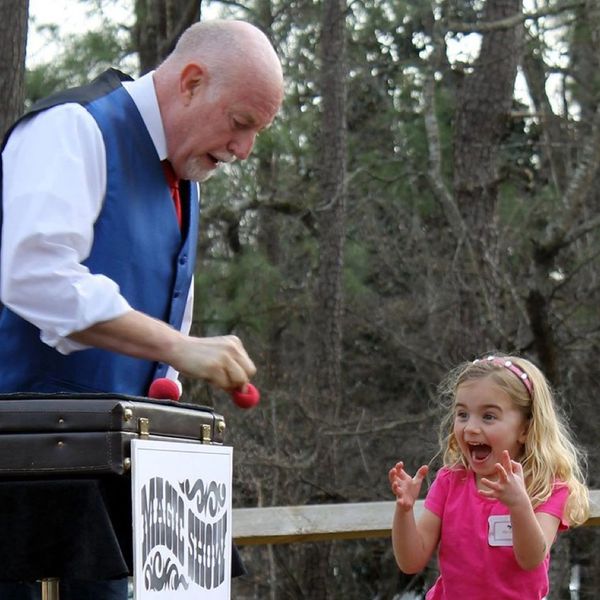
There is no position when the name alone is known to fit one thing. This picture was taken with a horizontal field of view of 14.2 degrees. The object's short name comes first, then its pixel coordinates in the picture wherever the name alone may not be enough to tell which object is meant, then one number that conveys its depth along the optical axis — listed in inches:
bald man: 156.3
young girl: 221.4
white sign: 146.4
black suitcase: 147.1
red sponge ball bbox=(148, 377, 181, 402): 169.8
